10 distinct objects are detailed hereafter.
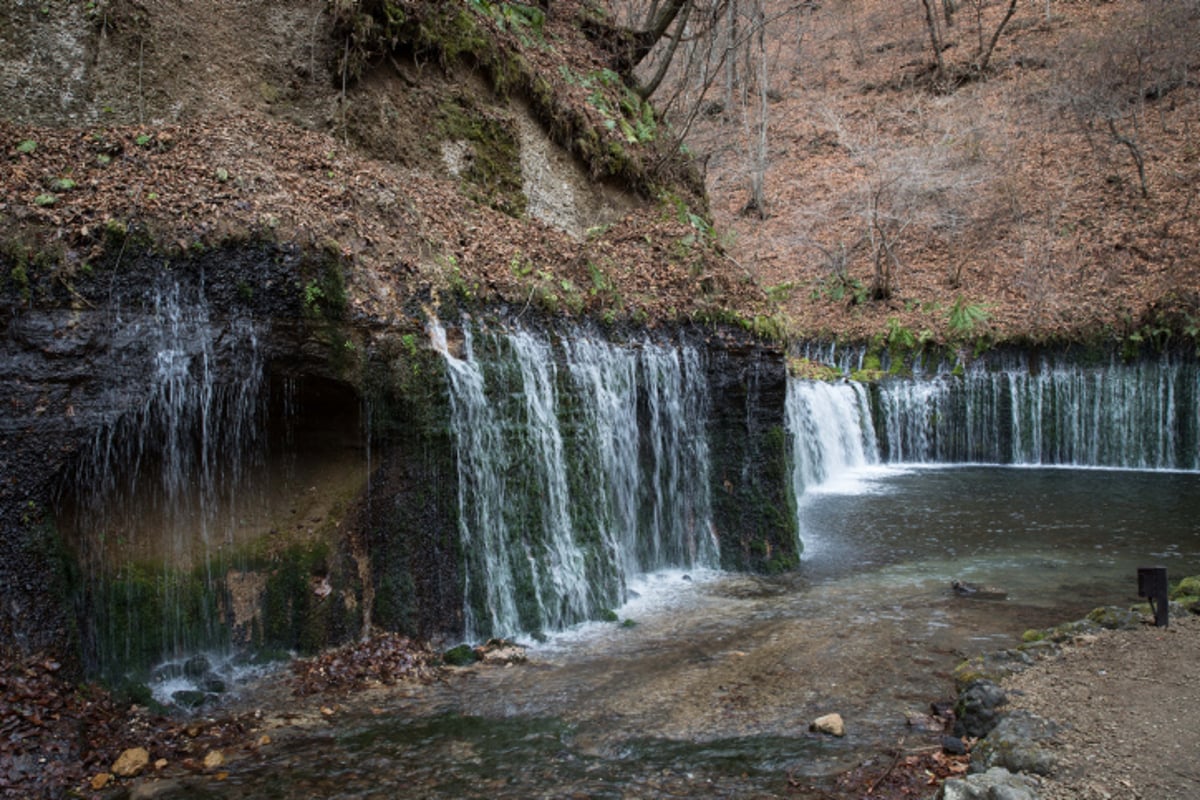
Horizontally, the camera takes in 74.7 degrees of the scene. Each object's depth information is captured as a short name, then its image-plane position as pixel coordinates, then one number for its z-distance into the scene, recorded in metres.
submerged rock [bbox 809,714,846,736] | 5.05
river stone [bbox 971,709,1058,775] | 4.03
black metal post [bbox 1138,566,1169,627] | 5.92
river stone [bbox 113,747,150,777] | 4.74
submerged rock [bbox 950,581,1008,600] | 8.23
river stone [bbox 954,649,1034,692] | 5.41
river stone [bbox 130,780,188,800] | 4.48
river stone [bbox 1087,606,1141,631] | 6.12
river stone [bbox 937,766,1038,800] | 3.60
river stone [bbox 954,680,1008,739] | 4.75
